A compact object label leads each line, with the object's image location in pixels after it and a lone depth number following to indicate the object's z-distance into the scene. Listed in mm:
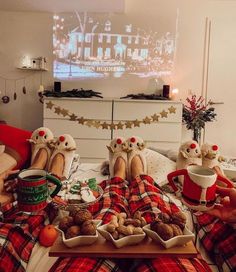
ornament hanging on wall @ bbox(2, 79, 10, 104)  3621
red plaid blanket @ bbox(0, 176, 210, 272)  758
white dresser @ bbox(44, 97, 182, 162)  3195
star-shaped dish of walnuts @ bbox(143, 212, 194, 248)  783
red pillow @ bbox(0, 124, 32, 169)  1713
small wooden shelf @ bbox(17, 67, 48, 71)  3506
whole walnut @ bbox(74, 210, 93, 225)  834
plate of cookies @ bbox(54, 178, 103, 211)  1126
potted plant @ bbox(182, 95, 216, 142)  3268
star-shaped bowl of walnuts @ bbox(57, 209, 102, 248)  783
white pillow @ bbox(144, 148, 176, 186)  1652
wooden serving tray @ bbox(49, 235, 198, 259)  764
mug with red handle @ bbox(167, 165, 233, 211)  844
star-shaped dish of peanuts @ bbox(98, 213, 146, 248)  790
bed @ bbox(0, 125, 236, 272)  769
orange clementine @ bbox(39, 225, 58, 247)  959
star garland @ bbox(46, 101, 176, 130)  3197
